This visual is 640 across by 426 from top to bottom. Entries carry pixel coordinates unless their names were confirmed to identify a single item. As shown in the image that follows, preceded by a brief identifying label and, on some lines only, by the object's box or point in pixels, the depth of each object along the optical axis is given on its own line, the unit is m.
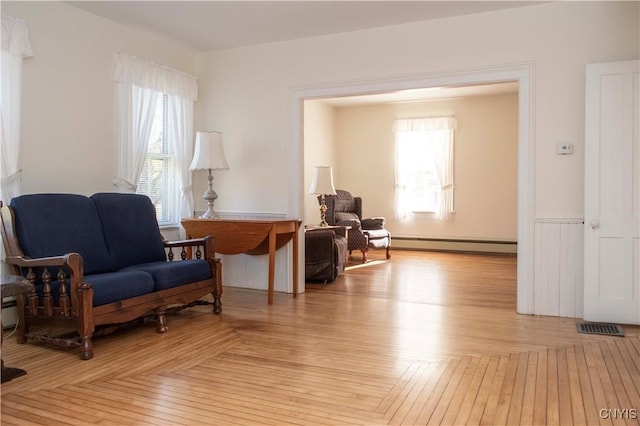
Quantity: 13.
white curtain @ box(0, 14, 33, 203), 3.21
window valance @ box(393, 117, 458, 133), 7.80
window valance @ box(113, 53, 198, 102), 4.12
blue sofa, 2.77
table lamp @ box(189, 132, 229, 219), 4.45
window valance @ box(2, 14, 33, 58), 3.21
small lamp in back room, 5.84
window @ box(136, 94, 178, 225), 4.50
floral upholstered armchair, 6.61
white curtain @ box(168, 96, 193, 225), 4.70
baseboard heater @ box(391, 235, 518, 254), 7.50
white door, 3.34
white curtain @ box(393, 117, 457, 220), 7.79
